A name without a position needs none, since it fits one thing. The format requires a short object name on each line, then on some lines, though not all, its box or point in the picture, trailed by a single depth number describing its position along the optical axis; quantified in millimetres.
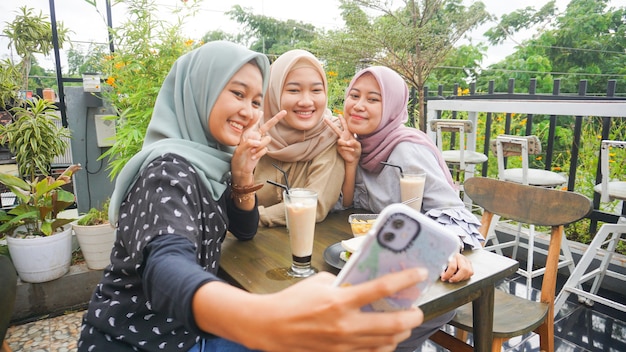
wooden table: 1127
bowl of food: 1483
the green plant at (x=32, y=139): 2922
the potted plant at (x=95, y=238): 2762
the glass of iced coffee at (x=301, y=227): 1274
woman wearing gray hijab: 521
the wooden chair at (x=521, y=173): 3421
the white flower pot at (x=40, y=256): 2547
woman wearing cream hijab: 1879
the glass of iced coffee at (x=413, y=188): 1655
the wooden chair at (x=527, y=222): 1644
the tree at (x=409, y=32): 6750
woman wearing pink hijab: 1850
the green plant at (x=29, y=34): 3902
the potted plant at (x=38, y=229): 2555
